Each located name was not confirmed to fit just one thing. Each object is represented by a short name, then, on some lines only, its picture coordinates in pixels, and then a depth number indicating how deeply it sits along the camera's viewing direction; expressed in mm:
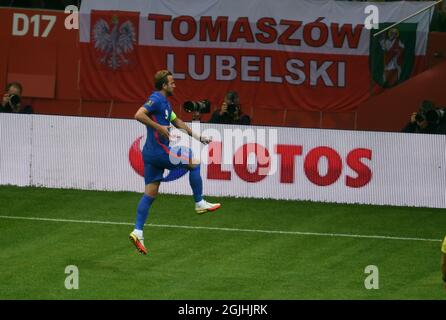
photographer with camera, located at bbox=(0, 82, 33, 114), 22031
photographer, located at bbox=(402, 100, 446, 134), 21031
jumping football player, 15578
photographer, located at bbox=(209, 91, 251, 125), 21516
